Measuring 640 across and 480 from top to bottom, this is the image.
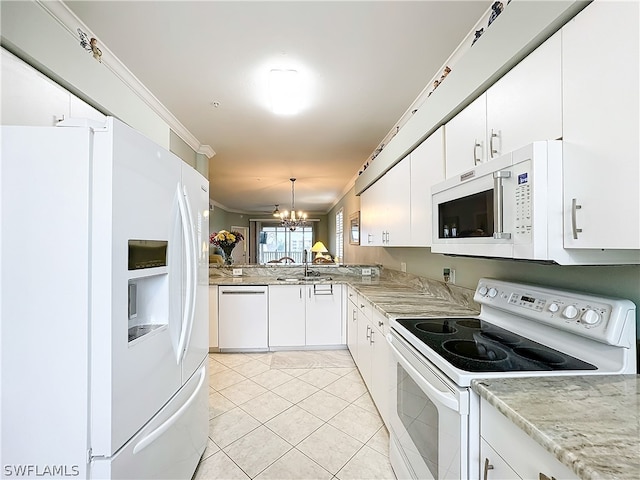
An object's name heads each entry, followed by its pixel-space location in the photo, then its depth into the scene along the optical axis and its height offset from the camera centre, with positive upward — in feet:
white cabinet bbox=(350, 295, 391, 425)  6.50 -2.85
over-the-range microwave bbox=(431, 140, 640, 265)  3.14 +0.38
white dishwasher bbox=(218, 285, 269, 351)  11.94 -3.02
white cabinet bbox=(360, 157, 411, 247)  7.61 +1.04
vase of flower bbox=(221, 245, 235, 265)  14.28 -0.62
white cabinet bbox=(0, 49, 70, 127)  3.54 +1.85
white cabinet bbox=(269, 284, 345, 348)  12.10 -2.97
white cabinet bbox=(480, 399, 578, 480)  2.32 -1.85
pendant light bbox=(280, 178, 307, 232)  22.87 +1.94
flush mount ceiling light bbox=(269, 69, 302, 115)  7.31 +3.97
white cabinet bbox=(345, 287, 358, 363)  10.29 -2.97
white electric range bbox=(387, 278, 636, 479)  3.22 -1.46
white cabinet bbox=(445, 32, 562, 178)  3.26 +1.72
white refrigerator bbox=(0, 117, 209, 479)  3.00 -0.60
